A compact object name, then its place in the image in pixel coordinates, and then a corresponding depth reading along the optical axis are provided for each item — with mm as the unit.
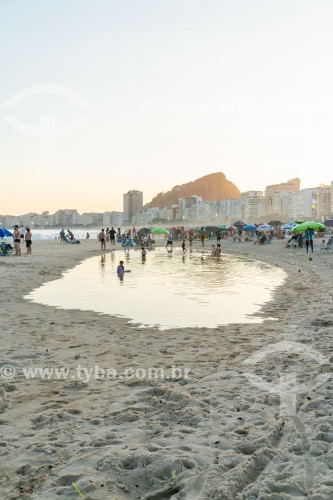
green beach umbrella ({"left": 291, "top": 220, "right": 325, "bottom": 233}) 28641
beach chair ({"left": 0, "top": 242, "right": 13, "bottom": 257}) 26478
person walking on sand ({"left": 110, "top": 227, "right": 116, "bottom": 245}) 39581
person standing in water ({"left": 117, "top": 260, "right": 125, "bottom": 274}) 17703
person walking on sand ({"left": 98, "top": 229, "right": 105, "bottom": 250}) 35791
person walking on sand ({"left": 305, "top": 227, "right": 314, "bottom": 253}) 28455
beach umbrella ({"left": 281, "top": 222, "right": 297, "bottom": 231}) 50053
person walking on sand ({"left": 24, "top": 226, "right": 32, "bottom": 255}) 27562
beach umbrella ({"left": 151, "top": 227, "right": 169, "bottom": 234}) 41100
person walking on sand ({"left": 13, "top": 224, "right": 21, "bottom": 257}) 25381
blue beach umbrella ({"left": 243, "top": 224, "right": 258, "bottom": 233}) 45100
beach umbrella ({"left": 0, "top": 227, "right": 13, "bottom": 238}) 26203
